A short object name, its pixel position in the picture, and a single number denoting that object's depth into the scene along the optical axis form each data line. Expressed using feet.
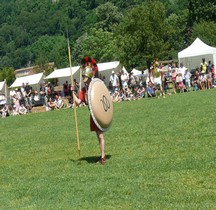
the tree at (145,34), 207.31
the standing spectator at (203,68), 106.24
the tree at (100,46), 310.04
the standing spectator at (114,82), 113.29
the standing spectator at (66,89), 117.19
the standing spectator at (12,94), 119.57
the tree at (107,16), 380.58
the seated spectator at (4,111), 107.45
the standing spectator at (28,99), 114.09
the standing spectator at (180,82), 103.55
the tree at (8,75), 454.40
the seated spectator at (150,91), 95.60
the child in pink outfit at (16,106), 110.63
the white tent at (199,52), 135.03
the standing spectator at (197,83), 105.91
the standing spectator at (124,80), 110.68
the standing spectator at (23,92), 114.37
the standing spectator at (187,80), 109.19
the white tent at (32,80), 190.80
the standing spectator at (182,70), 107.55
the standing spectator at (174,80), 104.15
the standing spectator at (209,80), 105.60
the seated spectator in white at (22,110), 110.61
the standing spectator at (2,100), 110.52
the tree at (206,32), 245.41
